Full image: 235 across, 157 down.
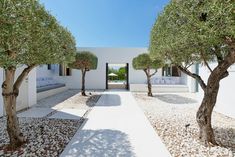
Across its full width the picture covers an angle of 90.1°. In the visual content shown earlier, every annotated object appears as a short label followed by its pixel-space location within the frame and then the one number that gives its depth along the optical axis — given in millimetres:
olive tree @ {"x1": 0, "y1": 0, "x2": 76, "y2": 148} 1812
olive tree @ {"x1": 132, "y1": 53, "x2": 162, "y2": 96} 7837
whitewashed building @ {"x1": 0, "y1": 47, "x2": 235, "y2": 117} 10185
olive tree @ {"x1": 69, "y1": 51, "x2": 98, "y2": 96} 7607
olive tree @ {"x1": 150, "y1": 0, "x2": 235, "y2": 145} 1771
